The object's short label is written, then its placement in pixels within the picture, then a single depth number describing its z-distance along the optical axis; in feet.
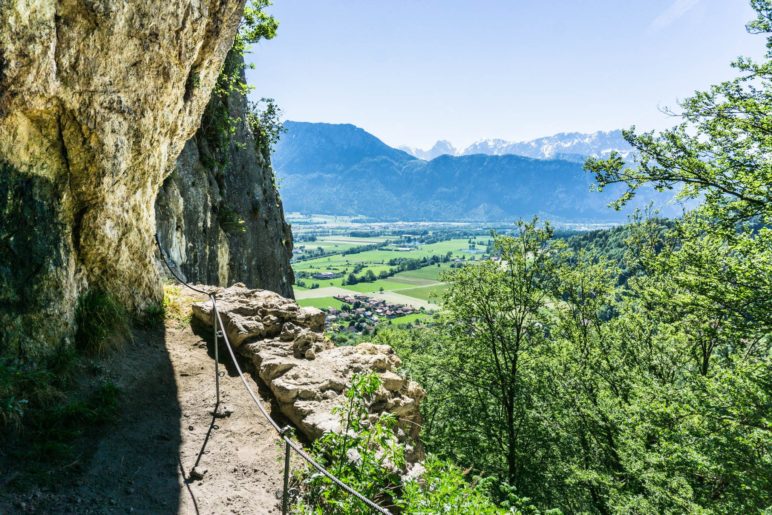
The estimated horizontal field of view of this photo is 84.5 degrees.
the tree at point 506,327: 62.44
